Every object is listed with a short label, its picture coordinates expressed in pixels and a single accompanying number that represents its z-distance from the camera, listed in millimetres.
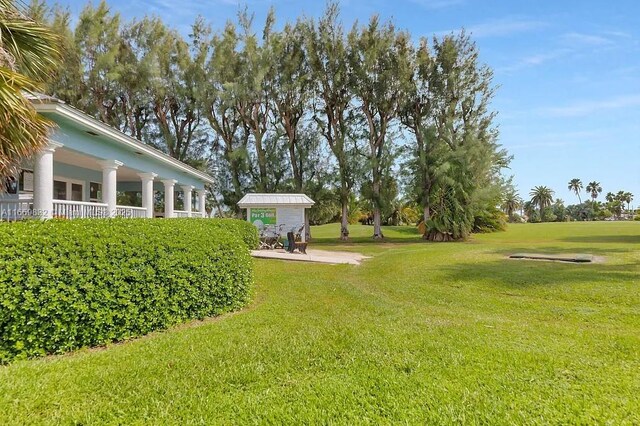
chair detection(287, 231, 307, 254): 14703
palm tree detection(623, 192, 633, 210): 93125
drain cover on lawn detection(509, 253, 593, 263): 11258
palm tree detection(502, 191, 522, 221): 68631
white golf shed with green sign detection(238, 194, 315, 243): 17766
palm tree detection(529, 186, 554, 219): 89188
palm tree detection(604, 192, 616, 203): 97125
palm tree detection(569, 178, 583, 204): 106500
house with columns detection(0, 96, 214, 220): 8133
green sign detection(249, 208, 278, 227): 17828
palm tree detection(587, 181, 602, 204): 104000
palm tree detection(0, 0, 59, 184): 4445
